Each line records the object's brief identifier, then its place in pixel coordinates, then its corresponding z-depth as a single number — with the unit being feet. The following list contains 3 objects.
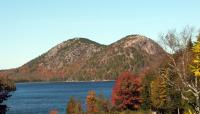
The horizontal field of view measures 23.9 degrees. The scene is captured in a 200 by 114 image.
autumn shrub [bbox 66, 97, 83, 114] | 325.73
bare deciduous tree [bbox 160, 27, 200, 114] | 122.40
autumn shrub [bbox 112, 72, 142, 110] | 311.06
